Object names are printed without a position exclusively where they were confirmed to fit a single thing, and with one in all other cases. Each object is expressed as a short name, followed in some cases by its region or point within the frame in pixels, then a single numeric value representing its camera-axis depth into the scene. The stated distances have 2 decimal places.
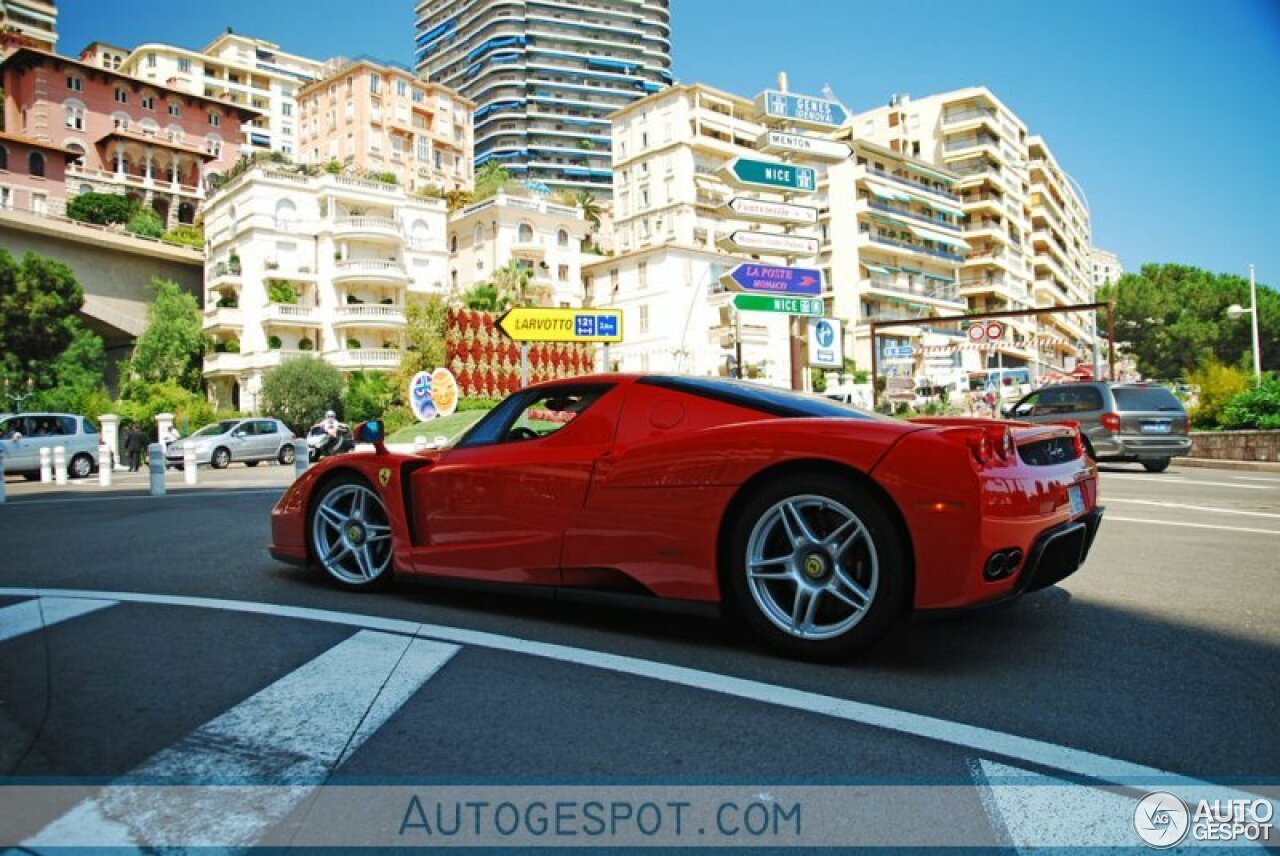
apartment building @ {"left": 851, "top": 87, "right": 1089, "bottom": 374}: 77.38
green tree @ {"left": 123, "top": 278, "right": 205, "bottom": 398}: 49.41
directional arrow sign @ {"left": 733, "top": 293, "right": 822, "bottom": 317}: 20.44
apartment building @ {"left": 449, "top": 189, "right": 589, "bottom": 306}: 60.66
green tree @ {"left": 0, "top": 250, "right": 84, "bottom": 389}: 42.91
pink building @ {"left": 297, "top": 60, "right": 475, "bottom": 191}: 82.06
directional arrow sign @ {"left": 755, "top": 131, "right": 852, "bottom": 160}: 23.81
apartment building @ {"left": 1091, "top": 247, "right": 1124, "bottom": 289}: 181.38
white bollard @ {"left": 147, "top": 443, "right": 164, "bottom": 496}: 13.14
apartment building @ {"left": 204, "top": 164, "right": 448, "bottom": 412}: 49.78
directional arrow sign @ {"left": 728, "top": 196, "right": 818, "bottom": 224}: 22.05
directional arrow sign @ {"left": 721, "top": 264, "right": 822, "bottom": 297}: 20.65
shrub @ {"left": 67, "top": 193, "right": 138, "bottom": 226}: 59.88
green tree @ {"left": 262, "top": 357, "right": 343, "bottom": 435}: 44.28
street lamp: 35.75
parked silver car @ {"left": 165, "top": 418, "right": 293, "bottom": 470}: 25.86
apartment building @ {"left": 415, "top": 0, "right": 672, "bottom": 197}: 126.62
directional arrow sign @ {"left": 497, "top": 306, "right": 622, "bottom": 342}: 20.28
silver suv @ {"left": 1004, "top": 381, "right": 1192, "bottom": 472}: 14.58
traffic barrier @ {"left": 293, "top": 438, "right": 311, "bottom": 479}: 17.47
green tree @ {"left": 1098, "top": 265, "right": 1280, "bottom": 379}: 67.38
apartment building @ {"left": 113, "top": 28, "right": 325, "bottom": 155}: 95.31
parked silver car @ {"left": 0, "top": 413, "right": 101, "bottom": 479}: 19.48
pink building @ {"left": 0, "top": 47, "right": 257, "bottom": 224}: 67.94
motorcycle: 17.27
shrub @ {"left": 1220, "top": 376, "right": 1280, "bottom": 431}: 17.62
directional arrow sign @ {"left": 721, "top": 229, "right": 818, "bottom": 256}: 21.62
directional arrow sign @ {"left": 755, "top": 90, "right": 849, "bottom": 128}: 25.83
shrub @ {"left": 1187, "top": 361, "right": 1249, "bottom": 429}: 19.00
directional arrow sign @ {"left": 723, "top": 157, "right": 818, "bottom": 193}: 21.83
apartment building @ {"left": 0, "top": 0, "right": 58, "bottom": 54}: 82.68
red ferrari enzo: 3.05
